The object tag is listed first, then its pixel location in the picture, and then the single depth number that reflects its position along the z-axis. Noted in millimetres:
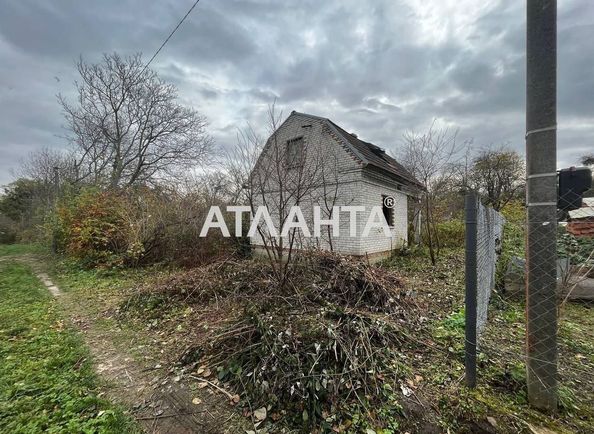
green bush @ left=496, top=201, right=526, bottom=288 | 5296
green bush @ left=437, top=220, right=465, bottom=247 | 11930
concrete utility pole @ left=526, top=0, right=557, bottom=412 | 1795
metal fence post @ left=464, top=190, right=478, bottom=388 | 1972
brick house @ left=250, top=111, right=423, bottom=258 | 8703
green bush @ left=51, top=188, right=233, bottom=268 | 8711
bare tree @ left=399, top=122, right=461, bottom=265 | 8193
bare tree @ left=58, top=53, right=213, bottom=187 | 16203
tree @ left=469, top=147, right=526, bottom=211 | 19844
